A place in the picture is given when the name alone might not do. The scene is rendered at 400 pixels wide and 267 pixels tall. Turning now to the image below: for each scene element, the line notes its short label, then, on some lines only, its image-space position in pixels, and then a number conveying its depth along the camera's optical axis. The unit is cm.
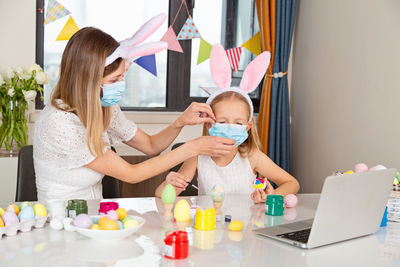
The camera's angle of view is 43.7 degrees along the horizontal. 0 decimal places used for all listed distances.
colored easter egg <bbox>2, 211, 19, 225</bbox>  131
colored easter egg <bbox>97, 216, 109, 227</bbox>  130
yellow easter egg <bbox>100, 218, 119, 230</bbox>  128
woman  179
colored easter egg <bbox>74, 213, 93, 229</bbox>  129
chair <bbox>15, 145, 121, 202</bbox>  208
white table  115
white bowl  125
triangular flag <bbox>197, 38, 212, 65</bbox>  341
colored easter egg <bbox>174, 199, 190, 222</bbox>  151
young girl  200
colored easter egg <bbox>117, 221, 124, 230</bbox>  131
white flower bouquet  275
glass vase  275
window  316
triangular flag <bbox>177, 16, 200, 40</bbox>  331
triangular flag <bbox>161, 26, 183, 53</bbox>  330
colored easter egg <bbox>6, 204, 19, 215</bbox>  140
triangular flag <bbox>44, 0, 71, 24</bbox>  305
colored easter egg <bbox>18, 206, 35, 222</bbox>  136
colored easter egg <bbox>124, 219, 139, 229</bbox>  131
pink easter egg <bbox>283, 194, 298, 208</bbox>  180
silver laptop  129
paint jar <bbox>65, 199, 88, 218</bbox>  144
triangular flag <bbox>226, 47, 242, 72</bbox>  340
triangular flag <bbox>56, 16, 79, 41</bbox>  312
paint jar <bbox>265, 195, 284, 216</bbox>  167
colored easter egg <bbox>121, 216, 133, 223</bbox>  135
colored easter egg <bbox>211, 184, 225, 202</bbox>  164
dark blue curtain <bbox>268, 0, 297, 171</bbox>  337
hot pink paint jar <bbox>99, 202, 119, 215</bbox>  151
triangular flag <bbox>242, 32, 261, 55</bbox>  351
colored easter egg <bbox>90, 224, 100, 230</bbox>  128
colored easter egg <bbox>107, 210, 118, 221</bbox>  135
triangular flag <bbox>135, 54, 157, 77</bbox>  326
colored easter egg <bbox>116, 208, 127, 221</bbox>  140
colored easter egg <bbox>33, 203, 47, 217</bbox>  141
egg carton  129
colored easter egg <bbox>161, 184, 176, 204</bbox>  156
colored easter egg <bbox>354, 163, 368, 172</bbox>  178
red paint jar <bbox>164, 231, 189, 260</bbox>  116
